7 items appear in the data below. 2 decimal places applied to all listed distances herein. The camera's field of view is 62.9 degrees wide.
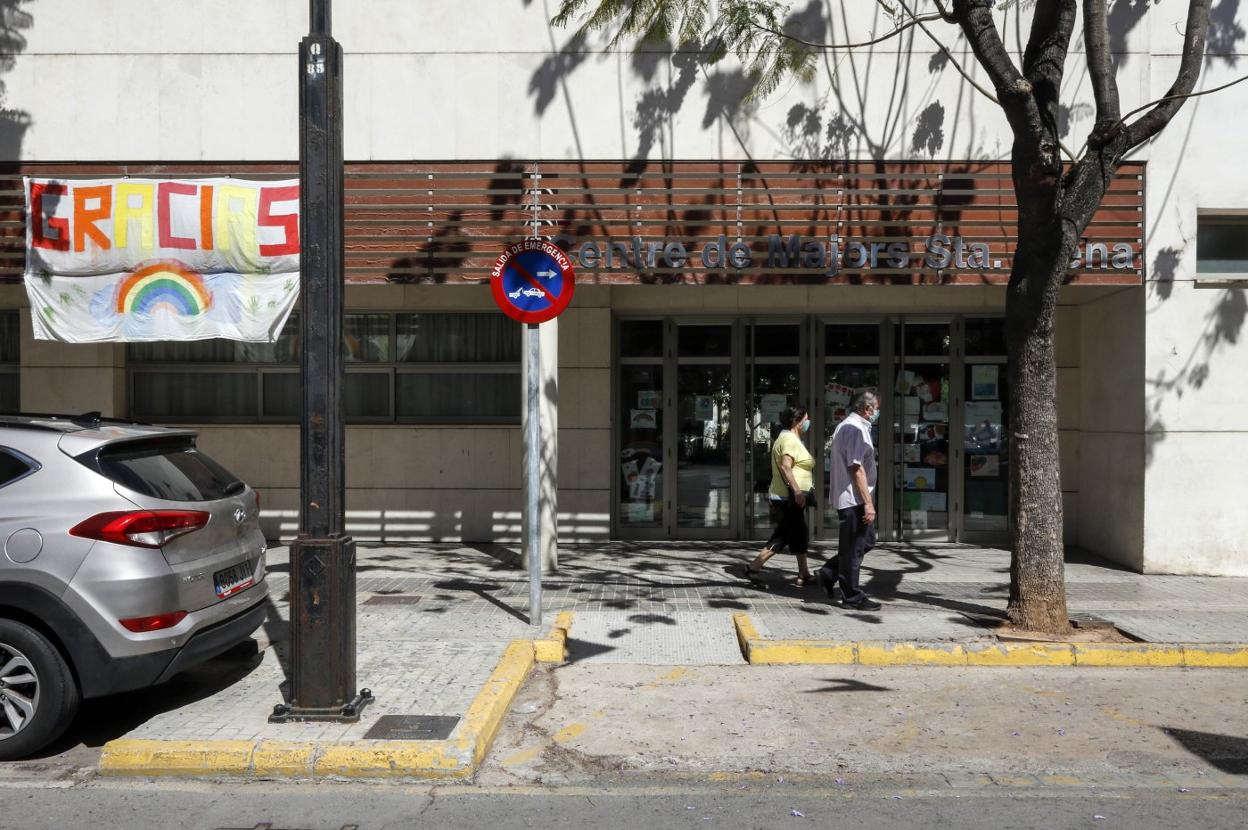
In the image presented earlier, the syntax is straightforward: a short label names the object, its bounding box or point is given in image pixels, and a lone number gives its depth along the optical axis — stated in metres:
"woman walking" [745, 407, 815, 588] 9.30
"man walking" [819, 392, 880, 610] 8.45
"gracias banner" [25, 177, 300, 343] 10.09
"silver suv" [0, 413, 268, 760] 5.12
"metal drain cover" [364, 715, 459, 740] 5.27
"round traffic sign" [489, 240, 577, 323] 7.58
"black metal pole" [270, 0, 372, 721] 5.47
